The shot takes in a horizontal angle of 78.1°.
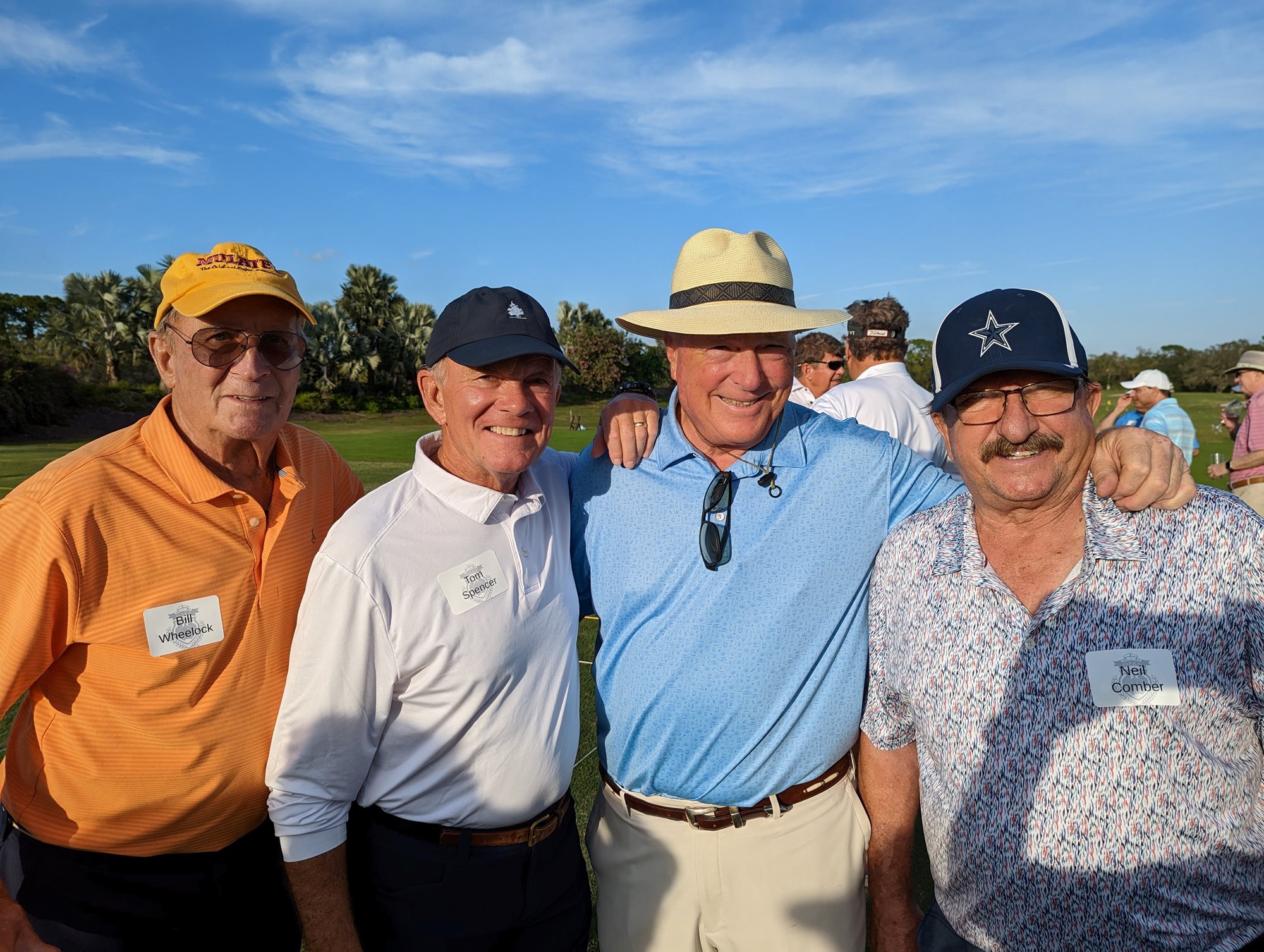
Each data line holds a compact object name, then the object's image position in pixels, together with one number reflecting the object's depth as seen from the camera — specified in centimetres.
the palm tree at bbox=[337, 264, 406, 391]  4981
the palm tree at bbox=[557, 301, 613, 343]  7075
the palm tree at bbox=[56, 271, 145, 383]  4312
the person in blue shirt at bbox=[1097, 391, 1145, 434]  1209
